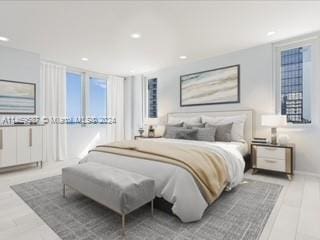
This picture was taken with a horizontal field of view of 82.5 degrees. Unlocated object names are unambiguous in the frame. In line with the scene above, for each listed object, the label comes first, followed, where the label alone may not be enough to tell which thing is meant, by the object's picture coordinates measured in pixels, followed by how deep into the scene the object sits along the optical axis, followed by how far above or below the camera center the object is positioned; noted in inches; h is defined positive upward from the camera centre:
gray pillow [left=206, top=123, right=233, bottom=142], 142.7 -11.2
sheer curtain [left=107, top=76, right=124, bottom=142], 243.4 +17.6
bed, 73.4 -26.3
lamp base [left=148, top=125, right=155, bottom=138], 196.5 -14.3
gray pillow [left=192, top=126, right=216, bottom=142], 140.6 -11.9
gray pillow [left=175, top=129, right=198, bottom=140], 146.3 -12.3
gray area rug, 66.9 -42.2
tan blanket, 79.1 -19.2
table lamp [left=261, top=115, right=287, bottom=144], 125.6 -1.7
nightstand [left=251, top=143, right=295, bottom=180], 123.5 -27.5
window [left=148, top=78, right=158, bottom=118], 232.7 +26.2
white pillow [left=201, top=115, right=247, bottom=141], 148.6 -3.6
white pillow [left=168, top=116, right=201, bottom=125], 171.8 -1.1
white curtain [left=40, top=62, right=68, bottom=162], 180.7 +13.8
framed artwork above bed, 165.2 +31.4
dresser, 137.1 -20.3
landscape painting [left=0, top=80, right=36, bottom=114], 146.9 +18.6
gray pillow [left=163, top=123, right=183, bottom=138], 167.7 -6.6
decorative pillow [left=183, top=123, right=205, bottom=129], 157.4 -5.5
